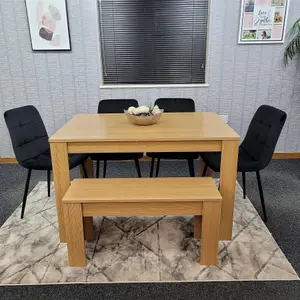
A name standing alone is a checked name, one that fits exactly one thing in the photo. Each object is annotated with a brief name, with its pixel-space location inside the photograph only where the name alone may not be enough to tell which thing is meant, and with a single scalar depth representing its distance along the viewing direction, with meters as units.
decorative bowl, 2.03
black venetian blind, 3.05
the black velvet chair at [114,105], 2.82
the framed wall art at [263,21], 3.00
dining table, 1.75
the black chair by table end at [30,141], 2.17
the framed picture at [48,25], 3.00
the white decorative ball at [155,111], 2.07
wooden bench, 1.60
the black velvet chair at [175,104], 2.83
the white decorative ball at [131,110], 2.06
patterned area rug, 1.64
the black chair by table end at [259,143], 2.04
